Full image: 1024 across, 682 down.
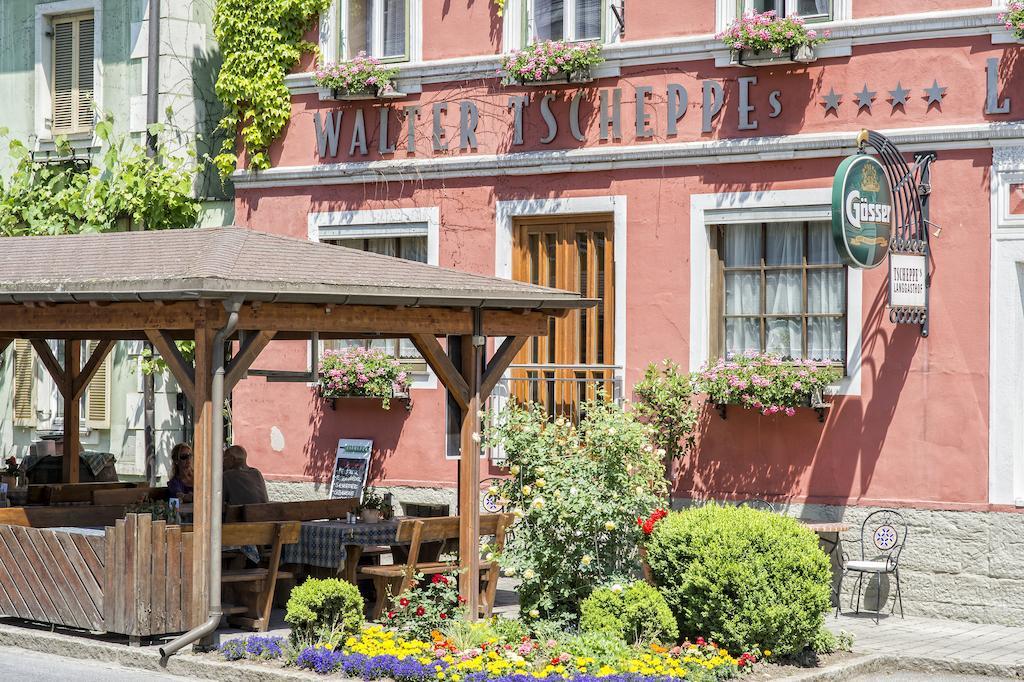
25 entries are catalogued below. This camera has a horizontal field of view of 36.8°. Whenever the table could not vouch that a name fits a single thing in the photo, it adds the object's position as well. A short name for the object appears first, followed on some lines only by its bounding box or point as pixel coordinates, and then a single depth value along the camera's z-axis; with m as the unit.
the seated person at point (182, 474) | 14.34
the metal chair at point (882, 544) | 12.69
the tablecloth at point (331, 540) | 11.82
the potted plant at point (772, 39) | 13.41
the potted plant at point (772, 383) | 13.27
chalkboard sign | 15.95
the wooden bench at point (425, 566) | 11.38
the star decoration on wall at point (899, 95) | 13.24
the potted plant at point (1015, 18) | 12.41
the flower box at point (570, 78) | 14.70
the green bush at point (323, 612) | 10.31
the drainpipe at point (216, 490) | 10.48
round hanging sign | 11.90
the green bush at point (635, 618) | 10.28
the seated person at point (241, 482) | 13.11
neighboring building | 17.77
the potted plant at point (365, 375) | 15.71
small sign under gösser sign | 12.63
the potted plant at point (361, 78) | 15.70
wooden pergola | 10.39
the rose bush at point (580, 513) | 10.73
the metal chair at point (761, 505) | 13.66
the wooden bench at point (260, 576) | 11.20
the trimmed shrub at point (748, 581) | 10.11
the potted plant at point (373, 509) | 12.31
